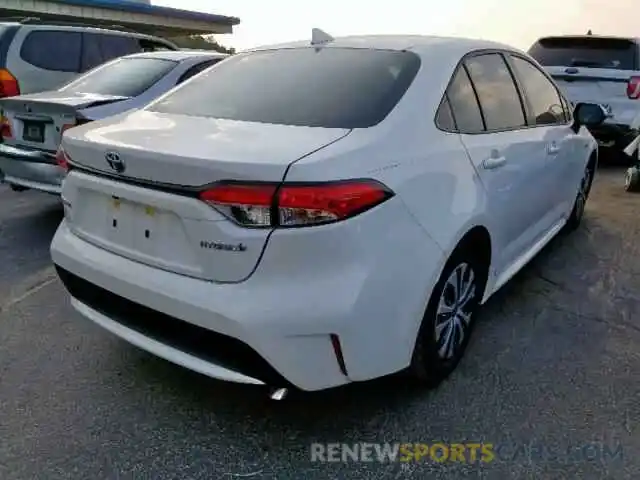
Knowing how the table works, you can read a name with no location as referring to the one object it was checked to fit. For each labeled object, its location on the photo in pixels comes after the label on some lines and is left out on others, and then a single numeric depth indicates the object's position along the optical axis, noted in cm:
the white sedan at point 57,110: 445
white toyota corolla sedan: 197
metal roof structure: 1834
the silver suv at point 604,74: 750
